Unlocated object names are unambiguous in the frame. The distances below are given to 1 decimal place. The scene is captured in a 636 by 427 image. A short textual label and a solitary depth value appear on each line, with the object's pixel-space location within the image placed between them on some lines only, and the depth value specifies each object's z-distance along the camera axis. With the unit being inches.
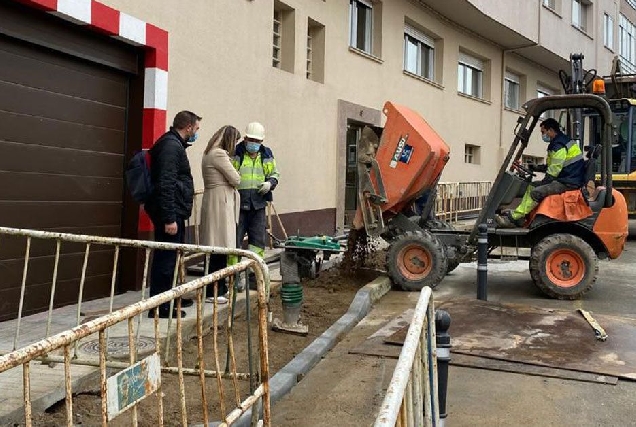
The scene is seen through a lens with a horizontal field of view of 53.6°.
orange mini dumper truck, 294.4
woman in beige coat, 253.3
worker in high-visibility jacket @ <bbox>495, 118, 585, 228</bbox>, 294.5
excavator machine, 514.2
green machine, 229.0
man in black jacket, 218.1
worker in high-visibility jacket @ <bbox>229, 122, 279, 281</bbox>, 280.5
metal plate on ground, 192.4
